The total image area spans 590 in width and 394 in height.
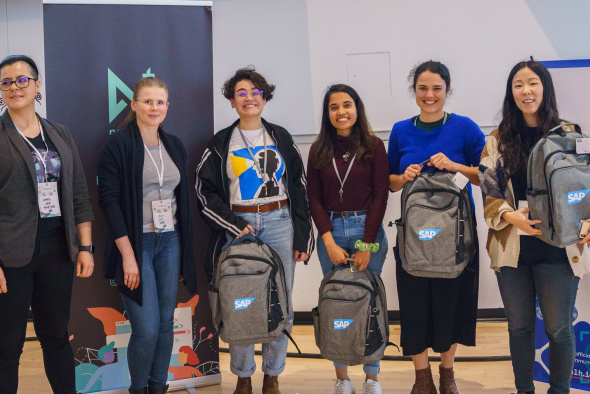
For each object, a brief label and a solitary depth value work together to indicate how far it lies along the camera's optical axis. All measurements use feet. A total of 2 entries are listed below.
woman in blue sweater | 9.02
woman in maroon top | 9.20
